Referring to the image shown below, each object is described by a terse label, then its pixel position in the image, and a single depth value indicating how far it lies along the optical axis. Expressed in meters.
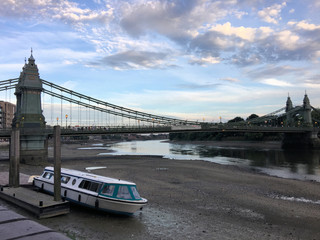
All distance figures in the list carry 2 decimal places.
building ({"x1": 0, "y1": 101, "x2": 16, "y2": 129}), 136.05
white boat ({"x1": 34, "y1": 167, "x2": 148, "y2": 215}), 14.65
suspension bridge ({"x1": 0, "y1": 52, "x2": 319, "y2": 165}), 43.00
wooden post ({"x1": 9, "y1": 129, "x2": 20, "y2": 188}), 19.33
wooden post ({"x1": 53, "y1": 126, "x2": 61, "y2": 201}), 15.38
